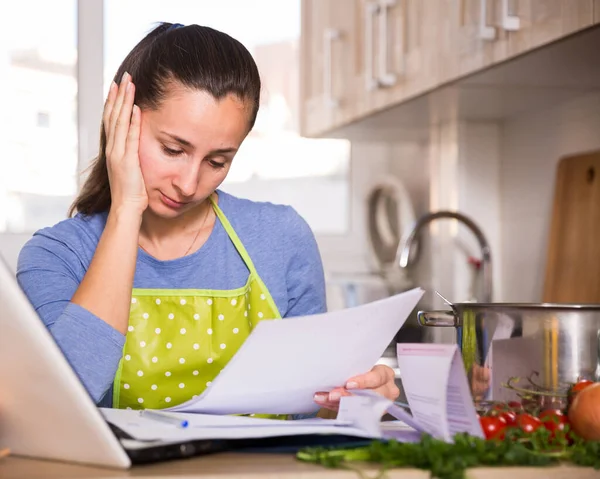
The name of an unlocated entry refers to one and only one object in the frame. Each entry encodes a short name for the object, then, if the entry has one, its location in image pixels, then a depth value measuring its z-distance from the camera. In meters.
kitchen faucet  2.82
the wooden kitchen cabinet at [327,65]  2.89
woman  1.29
